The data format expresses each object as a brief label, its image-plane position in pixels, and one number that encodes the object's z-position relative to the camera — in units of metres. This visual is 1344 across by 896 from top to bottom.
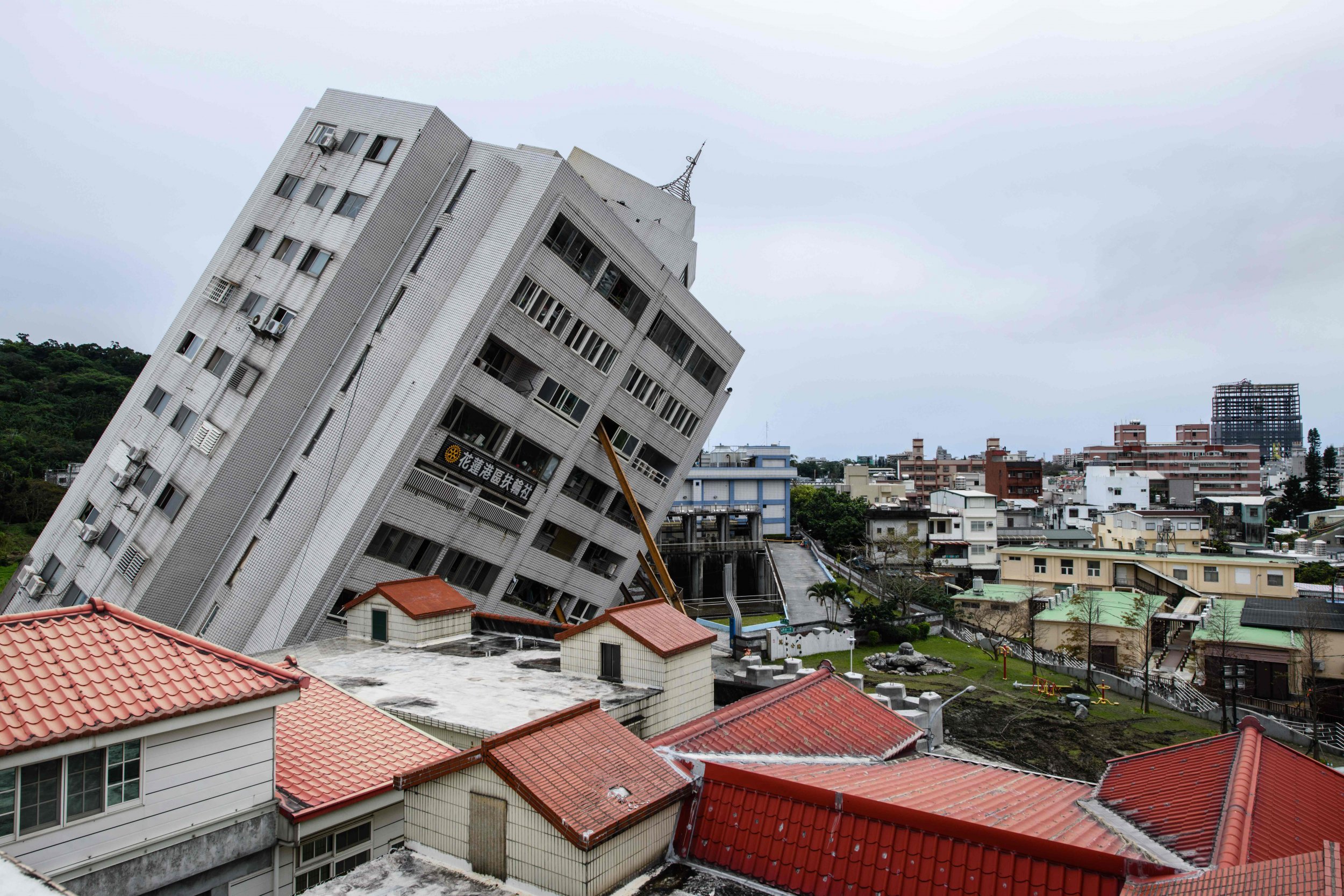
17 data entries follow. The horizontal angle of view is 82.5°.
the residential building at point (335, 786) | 12.75
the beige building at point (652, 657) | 20.41
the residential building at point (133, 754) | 9.95
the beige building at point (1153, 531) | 83.00
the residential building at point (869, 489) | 134.88
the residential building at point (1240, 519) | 102.00
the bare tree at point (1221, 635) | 44.45
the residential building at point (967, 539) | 88.81
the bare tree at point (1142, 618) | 51.16
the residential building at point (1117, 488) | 108.62
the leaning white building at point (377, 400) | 30.33
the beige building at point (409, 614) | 26.45
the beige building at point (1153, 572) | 61.97
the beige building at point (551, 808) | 11.62
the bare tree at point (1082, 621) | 51.91
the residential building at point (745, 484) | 90.88
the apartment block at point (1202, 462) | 138.88
